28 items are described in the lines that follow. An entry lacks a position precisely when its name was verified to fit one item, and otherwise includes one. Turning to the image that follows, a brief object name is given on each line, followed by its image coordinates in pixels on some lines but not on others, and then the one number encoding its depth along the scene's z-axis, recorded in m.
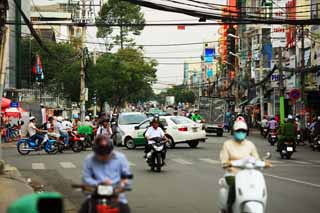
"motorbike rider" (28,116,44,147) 29.23
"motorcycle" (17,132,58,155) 29.33
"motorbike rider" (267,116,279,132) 37.31
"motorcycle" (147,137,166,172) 19.67
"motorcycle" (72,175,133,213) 7.21
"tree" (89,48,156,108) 63.72
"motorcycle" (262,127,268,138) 44.22
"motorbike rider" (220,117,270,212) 9.49
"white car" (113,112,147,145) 33.00
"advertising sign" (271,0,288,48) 50.03
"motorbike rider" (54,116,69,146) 30.83
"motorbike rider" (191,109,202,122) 39.99
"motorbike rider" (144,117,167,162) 19.77
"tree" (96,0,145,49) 62.88
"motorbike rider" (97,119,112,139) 22.67
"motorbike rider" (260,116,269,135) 45.57
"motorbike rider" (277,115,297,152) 25.16
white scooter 8.24
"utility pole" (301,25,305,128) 41.06
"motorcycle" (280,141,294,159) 25.31
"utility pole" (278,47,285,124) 44.49
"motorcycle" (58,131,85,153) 30.84
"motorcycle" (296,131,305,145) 36.97
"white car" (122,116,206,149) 31.17
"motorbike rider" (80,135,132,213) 7.50
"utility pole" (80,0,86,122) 47.91
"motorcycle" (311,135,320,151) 30.97
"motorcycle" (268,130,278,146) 35.12
